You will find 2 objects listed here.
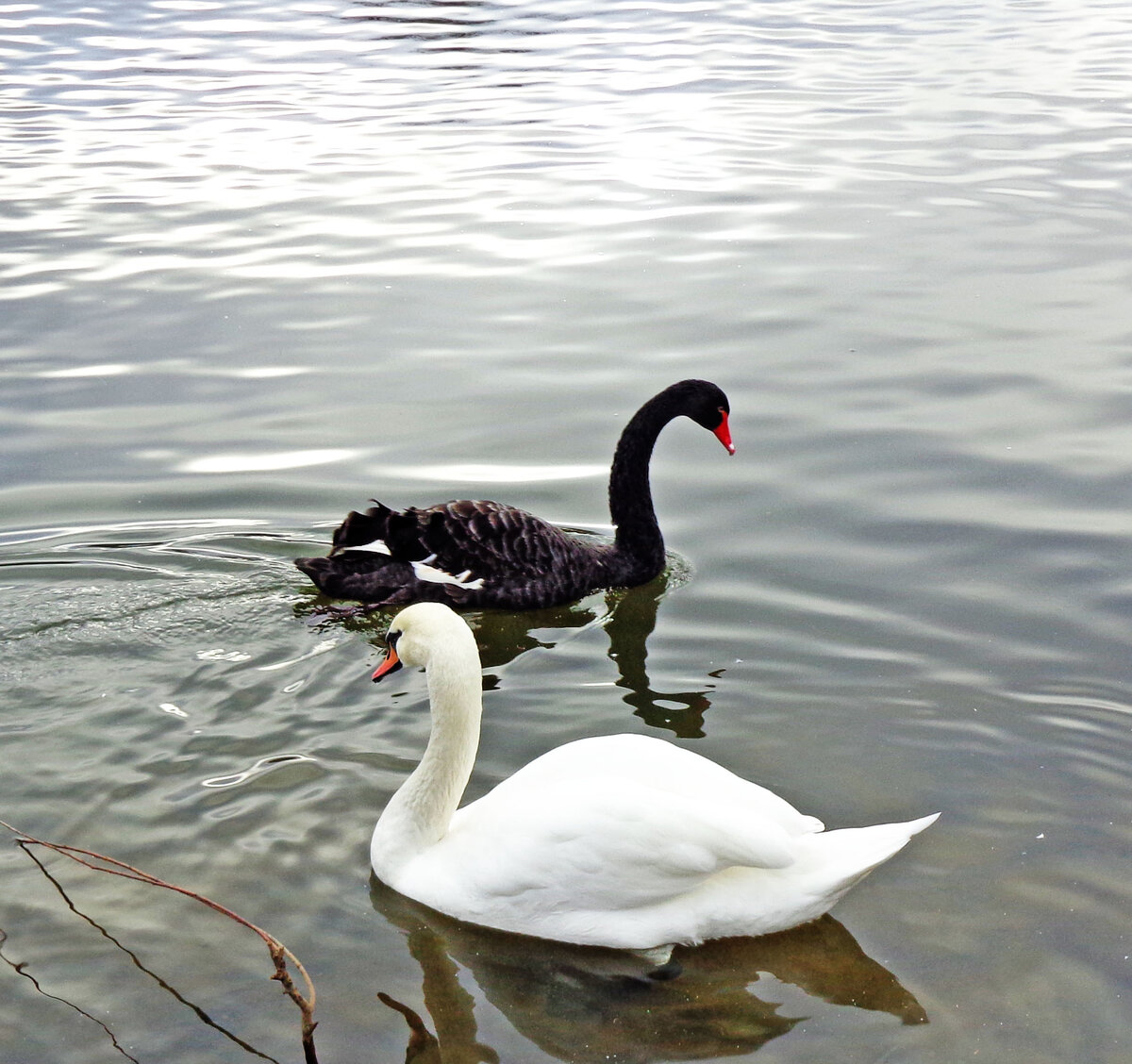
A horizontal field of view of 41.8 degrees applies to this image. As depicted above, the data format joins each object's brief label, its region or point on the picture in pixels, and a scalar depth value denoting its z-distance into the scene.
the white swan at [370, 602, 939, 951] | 4.45
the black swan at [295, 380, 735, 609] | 7.12
